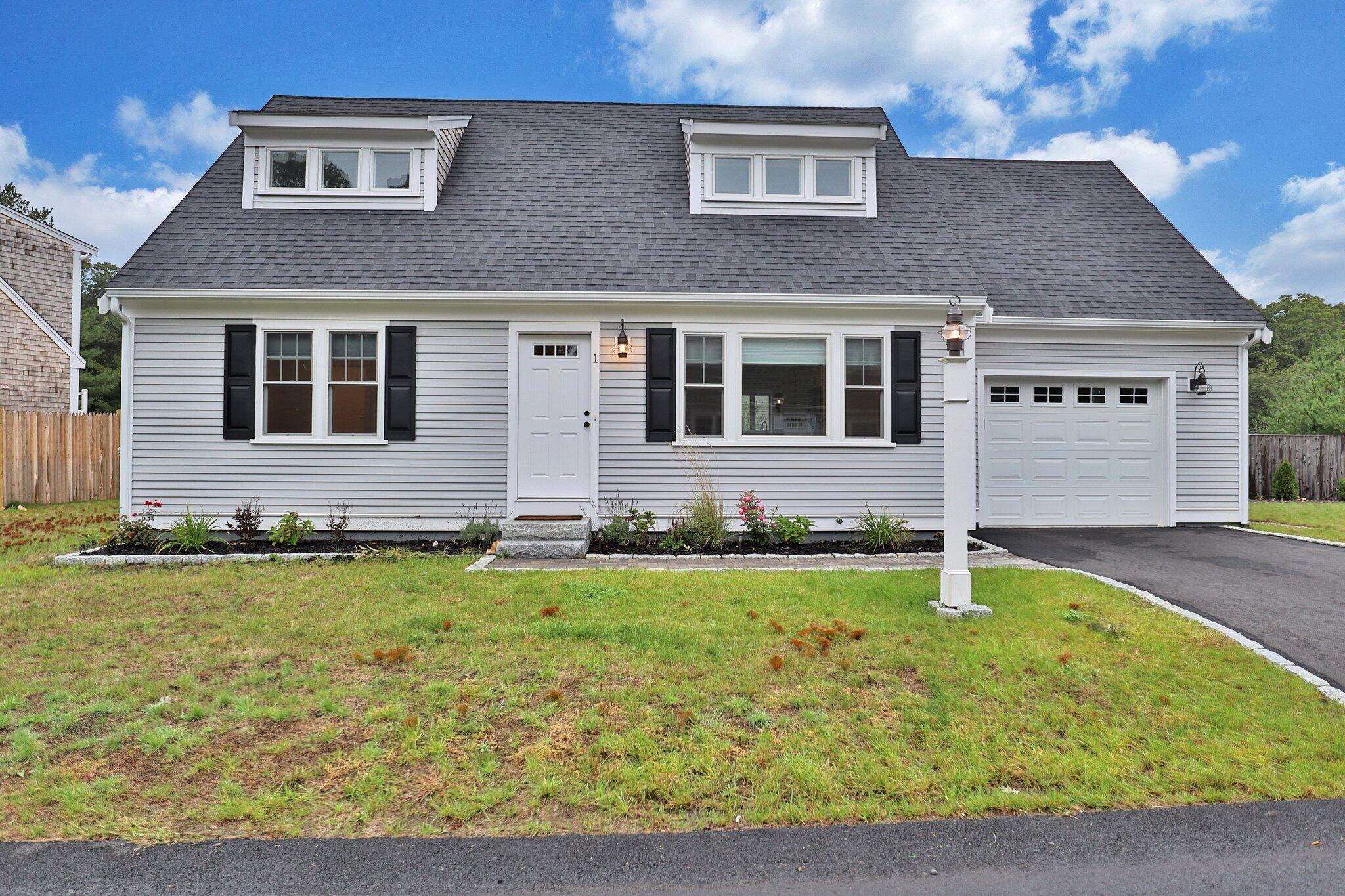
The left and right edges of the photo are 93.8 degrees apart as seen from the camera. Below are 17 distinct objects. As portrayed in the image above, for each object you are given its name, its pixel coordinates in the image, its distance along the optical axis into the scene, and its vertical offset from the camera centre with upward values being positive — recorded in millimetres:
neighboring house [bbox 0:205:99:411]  14453 +3136
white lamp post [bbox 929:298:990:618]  4527 -169
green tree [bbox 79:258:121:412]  22172 +3368
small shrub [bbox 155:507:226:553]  6855 -993
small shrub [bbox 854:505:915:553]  7281 -968
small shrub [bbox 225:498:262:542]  7230 -891
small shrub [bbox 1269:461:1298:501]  12352 -552
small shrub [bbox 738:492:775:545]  7402 -827
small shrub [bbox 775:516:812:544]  7332 -910
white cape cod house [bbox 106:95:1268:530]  7699 +1304
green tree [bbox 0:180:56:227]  26391 +10298
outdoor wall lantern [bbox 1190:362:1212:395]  8758 +1028
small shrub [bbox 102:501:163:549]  6992 -998
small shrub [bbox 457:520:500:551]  7348 -1015
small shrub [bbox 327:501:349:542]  7312 -865
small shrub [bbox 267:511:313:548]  7152 -962
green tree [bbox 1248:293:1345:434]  14492 +2665
